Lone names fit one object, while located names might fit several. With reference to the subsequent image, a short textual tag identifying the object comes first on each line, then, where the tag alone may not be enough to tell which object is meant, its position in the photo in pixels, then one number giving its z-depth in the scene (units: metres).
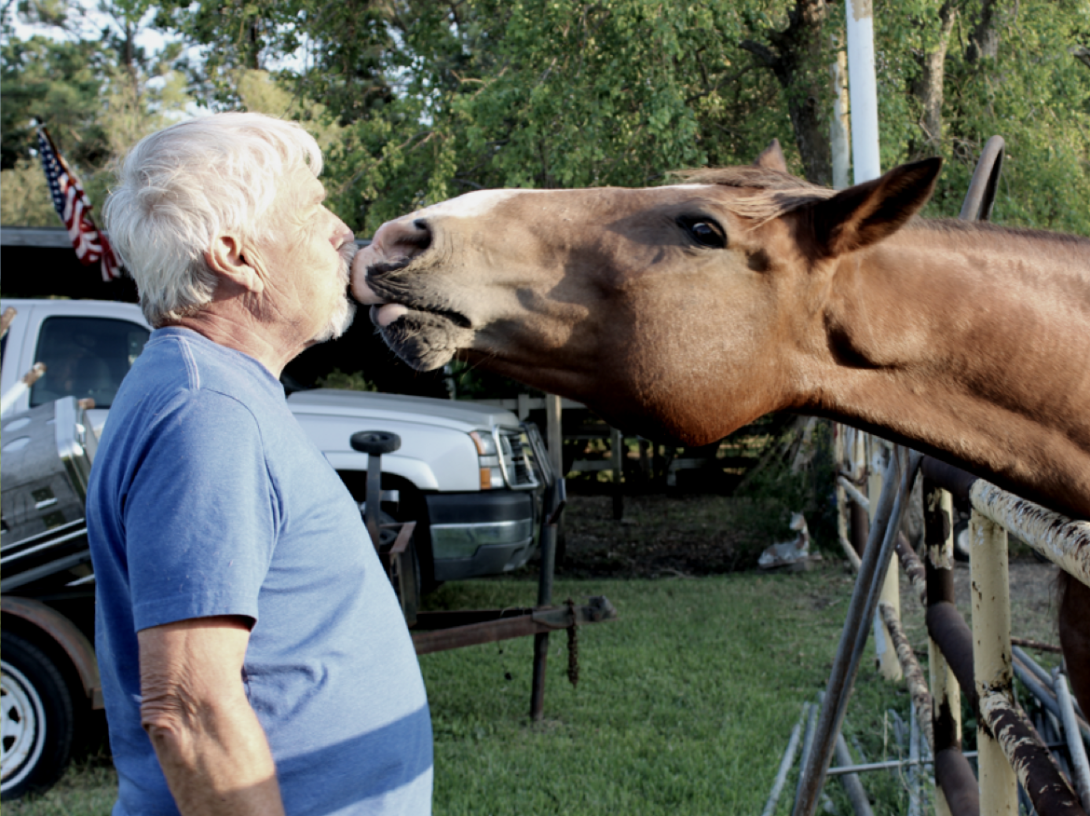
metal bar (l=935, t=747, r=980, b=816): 2.05
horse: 1.62
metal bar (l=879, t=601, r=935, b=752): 2.77
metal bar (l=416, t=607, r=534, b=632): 4.78
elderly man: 1.19
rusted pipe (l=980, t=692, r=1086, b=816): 1.49
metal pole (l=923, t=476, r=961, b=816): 2.39
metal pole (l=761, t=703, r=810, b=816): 3.58
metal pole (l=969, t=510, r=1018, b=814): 1.81
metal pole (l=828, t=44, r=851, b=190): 7.50
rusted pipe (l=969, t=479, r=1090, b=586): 1.30
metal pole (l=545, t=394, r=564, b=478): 9.85
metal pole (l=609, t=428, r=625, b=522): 11.51
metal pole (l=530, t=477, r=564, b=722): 4.87
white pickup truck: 5.63
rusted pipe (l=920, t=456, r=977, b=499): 2.03
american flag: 7.77
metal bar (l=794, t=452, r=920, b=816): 2.24
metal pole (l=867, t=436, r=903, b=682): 4.84
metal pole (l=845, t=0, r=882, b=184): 4.59
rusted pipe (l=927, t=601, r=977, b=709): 2.10
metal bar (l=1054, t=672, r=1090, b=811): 2.62
